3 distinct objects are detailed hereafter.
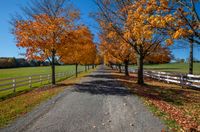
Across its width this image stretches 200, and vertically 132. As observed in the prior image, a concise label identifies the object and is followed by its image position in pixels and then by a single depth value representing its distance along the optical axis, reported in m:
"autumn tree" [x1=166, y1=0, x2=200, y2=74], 8.78
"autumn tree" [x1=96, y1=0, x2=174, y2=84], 8.96
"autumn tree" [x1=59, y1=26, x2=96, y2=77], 19.62
